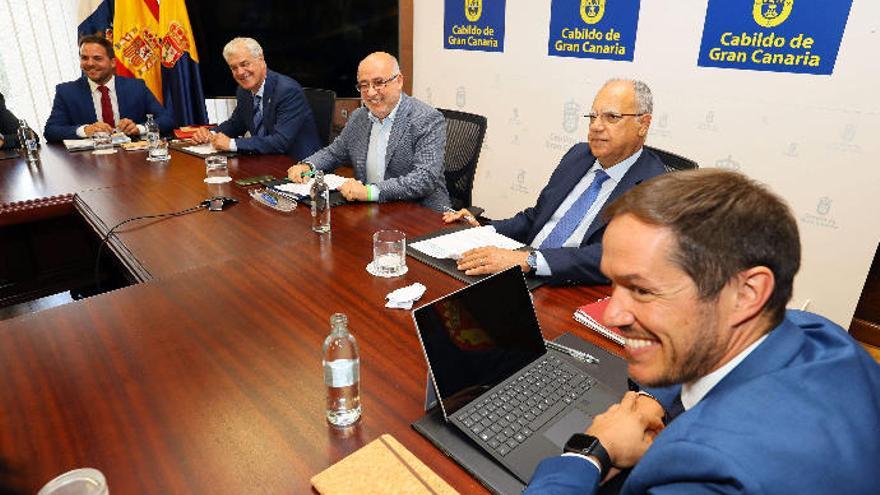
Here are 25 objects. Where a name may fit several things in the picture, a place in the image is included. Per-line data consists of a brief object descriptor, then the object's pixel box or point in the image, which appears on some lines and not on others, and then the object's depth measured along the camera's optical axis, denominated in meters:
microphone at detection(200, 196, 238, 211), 2.05
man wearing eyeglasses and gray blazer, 2.41
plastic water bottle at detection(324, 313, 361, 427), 0.93
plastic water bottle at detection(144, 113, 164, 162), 2.86
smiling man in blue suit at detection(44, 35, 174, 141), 3.38
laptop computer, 0.91
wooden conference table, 0.86
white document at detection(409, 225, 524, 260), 1.65
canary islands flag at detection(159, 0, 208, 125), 4.25
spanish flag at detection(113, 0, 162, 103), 4.30
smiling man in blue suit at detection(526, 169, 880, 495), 0.60
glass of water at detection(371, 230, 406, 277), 1.53
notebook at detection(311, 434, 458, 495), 0.80
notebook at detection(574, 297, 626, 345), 1.22
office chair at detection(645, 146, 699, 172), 1.87
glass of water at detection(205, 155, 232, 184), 2.48
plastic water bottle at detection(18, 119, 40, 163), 2.83
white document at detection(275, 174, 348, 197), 2.24
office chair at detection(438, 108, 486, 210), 2.70
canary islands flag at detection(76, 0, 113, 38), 4.27
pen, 1.13
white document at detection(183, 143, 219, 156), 2.97
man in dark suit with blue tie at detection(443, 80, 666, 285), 1.49
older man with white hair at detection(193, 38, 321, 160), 3.18
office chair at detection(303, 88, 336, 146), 3.47
